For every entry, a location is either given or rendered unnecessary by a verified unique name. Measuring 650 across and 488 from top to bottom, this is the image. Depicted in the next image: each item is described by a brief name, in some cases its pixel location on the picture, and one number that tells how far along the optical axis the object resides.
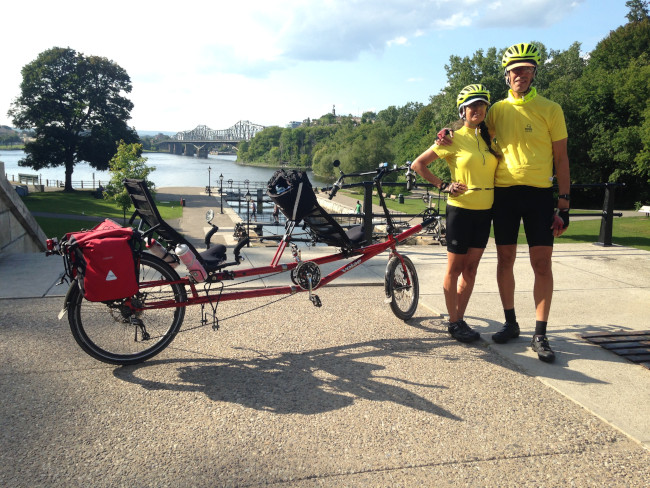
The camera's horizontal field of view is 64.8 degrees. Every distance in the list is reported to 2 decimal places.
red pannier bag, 3.21
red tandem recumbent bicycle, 3.26
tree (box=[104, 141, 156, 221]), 39.44
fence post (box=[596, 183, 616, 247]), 8.56
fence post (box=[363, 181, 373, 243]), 7.30
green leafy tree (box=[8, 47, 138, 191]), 55.56
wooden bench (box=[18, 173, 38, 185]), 65.96
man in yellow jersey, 3.76
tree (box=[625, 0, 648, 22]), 57.30
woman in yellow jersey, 3.86
